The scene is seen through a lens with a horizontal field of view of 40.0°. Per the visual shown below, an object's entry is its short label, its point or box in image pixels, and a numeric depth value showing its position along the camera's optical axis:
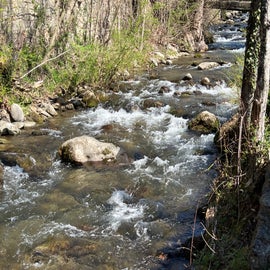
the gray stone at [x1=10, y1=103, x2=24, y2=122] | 9.40
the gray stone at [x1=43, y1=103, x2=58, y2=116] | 10.40
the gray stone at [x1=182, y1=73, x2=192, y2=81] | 13.95
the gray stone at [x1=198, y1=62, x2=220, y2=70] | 15.88
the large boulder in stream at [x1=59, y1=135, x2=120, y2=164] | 7.52
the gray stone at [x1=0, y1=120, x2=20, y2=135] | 8.73
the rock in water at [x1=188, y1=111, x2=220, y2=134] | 9.20
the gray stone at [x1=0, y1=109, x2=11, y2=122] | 9.24
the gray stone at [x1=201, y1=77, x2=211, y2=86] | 13.21
